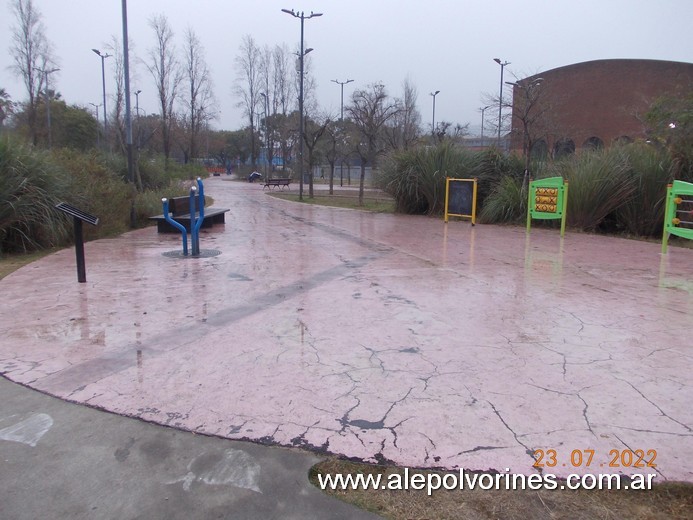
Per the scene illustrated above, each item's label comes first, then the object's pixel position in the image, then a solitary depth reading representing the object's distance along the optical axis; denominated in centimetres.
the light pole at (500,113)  2939
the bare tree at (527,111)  1654
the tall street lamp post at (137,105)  4245
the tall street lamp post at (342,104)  3929
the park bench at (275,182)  3803
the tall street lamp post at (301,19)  2492
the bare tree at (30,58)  3712
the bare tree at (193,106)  4481
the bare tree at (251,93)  5197
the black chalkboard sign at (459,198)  1523
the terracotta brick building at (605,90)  4681
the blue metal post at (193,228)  909
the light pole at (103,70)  3559
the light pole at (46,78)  3831
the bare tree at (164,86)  3950
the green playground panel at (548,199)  1244
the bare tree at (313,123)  3918
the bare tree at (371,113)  2473
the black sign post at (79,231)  701
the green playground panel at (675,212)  1007
